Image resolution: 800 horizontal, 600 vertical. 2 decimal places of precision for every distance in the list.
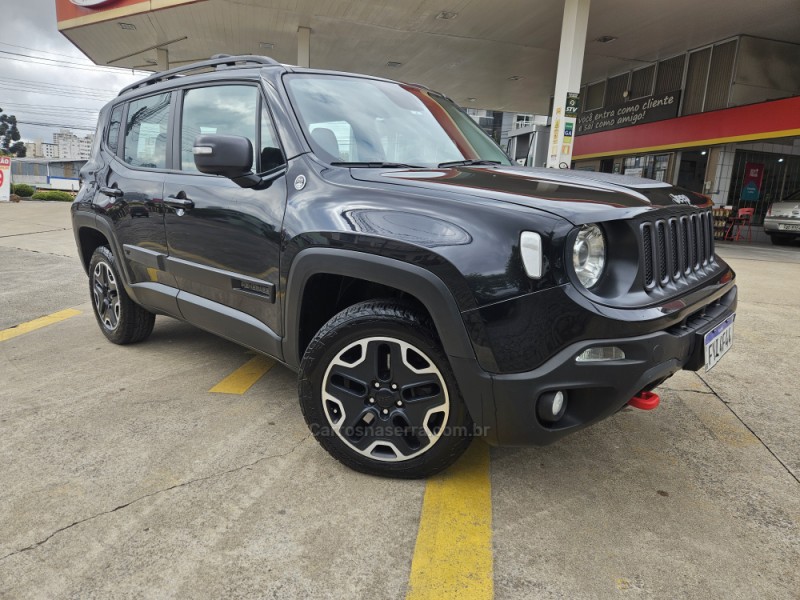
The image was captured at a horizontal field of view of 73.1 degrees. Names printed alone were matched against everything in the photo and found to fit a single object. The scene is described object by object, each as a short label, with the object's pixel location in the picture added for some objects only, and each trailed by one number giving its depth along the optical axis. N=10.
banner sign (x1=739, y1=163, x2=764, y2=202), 14.65
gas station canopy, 11.76
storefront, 13.04
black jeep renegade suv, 1.79
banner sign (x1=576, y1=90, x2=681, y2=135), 15.30
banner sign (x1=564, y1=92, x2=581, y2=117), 10.25
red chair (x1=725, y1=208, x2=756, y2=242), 13.97
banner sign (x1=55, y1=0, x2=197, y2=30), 12.55
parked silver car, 12.65
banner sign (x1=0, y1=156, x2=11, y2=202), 17.41
